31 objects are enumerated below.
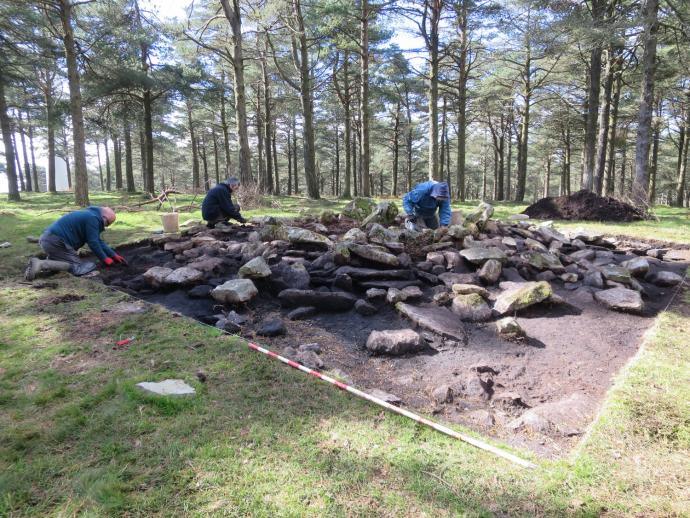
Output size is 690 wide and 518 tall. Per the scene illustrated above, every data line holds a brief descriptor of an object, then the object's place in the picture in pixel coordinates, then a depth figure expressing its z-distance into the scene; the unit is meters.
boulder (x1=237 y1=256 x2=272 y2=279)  4.40
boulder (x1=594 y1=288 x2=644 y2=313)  3.98
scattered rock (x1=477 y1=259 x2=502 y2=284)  4.61
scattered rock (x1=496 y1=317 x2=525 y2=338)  3.49
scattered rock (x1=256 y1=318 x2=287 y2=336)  3.47
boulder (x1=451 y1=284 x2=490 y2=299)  4.21
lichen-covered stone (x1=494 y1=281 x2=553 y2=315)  3.91
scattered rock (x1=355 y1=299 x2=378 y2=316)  4.01
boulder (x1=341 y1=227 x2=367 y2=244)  5.45
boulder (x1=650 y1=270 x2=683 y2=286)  4.83
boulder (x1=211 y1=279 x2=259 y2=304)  4.03
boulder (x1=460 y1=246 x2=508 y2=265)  4.91
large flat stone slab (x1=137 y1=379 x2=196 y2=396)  2.34
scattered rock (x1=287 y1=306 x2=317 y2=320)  3.91
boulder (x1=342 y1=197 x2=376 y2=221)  7.77
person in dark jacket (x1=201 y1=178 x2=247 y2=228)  7.56
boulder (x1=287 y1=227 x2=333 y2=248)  5.67
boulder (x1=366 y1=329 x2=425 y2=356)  3.25
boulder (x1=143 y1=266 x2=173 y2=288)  4.55
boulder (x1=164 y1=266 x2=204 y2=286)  4.48
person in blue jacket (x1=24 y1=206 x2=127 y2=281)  5.23
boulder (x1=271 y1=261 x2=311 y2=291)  4.43
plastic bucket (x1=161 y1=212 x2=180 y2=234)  7.17
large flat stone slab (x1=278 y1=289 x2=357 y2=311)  4.09
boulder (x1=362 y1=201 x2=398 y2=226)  6.94
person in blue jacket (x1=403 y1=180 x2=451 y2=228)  6.57
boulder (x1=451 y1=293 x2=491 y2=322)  3.89
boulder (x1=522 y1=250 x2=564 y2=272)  5.09
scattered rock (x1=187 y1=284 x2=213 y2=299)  4.29
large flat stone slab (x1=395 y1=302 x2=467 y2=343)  3.53
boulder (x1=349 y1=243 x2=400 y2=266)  4.80
